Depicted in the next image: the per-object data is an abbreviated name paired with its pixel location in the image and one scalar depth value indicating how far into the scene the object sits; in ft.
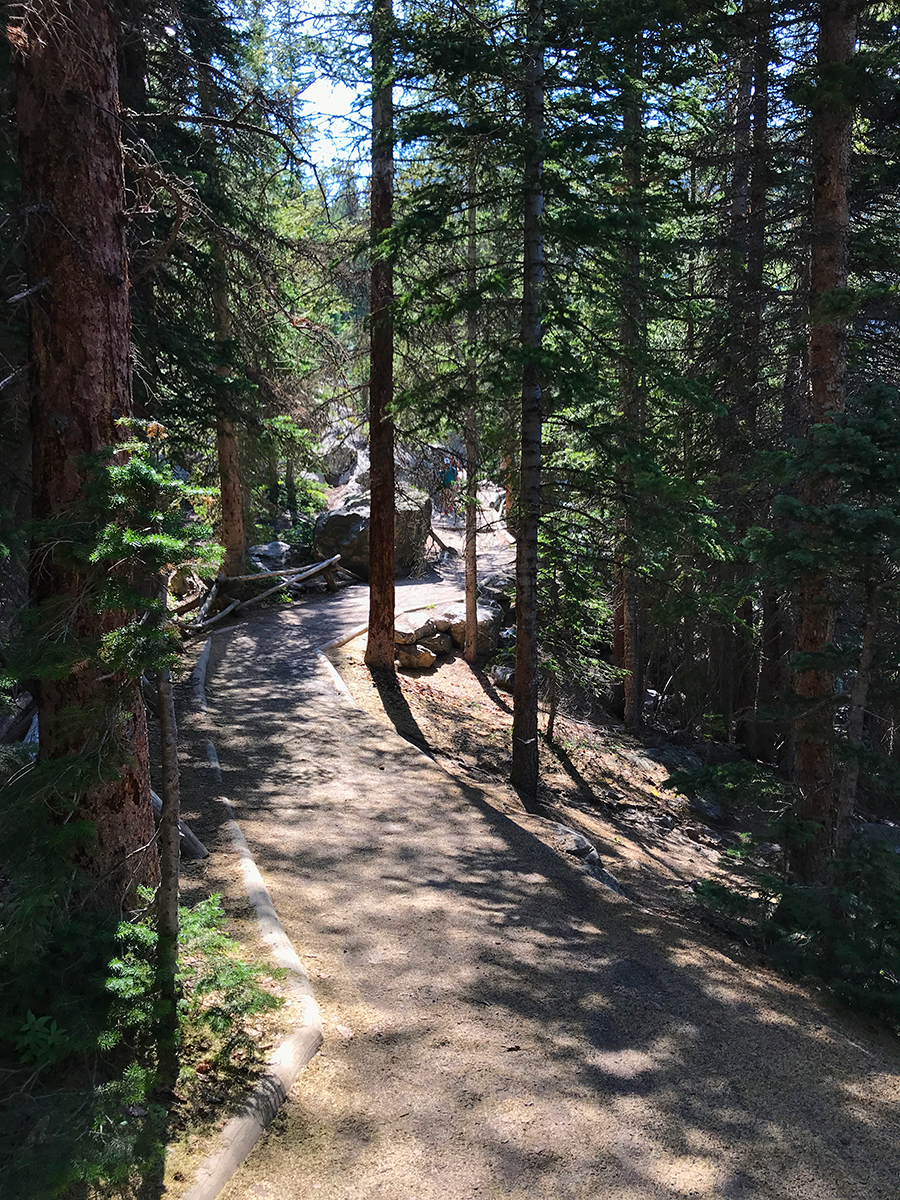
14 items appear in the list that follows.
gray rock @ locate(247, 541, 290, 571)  70.74
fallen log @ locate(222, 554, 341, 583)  58.23
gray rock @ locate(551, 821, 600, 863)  30.22
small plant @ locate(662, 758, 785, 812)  24.14
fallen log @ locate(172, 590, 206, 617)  55.06
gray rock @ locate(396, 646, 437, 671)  52.39
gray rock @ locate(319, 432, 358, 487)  50.15
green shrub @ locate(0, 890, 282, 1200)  10.25
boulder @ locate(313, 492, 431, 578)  72.79
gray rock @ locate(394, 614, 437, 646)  53.36
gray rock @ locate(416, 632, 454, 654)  55.42
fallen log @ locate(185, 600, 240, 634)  51.90
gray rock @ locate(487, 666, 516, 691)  56.85
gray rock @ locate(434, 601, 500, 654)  58.18
